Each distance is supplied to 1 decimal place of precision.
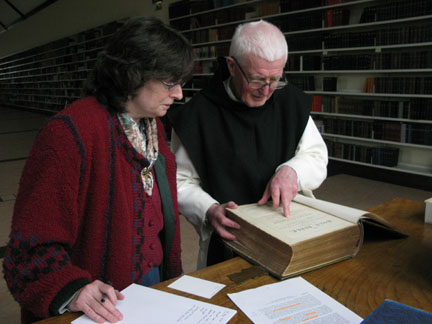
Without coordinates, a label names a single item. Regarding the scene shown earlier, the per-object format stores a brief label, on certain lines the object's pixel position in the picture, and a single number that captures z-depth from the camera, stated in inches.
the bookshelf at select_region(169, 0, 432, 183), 172.4
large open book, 34.5
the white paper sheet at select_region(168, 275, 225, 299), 32.7
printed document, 28.7
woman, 33.1
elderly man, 51.3
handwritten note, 29.1
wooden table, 31.0
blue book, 20.2
